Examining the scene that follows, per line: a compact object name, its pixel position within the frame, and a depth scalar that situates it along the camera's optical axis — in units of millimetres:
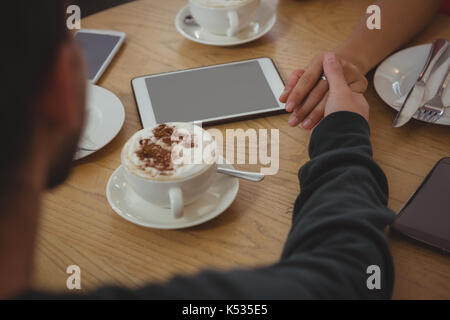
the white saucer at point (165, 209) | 658
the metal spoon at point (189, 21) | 1121
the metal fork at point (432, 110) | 791
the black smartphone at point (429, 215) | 599
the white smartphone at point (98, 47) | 981
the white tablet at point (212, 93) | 846
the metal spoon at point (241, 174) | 714
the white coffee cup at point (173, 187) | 629
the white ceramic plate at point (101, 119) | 796
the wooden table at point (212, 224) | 605
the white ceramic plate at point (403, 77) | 837
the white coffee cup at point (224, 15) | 1018
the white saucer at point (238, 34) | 1046
